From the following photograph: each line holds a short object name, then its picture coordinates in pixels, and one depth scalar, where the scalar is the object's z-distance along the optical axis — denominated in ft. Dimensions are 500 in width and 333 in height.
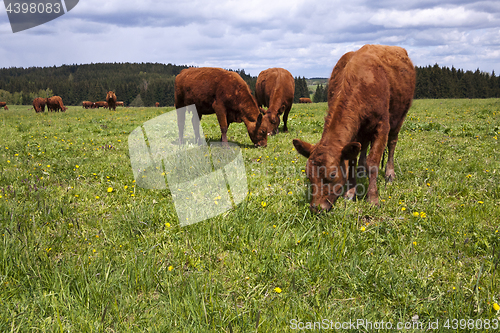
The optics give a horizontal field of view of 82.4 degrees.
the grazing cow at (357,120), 13.61
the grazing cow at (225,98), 30.19
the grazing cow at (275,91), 36.81
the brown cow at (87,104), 249.12
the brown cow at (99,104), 251.76
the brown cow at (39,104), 117.29
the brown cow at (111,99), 120.16
